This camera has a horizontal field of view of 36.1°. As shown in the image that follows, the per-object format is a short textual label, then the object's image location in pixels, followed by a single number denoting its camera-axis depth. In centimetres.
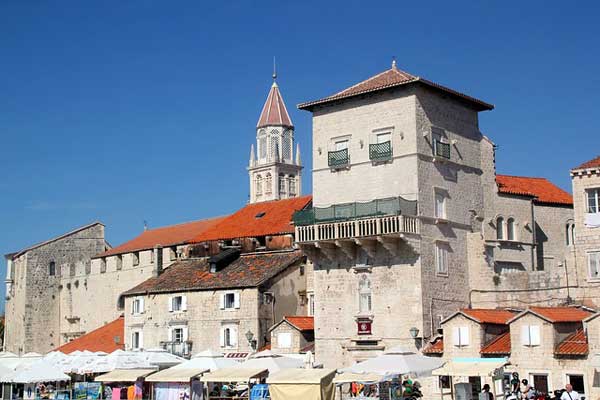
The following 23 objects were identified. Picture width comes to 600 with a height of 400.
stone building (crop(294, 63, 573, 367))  4088
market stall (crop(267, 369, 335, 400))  2927
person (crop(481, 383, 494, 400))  3052
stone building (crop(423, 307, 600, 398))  3522
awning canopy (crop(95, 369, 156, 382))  3909
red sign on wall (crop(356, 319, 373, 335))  4184
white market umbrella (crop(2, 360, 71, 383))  4088
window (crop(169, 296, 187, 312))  5375
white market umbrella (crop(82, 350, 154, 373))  4019
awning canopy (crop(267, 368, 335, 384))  2947
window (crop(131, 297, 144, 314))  5694
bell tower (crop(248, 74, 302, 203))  11438
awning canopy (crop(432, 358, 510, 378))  3209
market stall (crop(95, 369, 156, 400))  3925
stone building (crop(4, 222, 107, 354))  7688
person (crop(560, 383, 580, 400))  2875
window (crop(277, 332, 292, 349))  4616
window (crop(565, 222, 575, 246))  5023
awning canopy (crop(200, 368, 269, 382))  3538
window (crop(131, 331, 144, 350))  5660
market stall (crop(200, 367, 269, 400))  3562
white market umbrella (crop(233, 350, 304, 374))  3686
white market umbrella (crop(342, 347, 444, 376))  3322
